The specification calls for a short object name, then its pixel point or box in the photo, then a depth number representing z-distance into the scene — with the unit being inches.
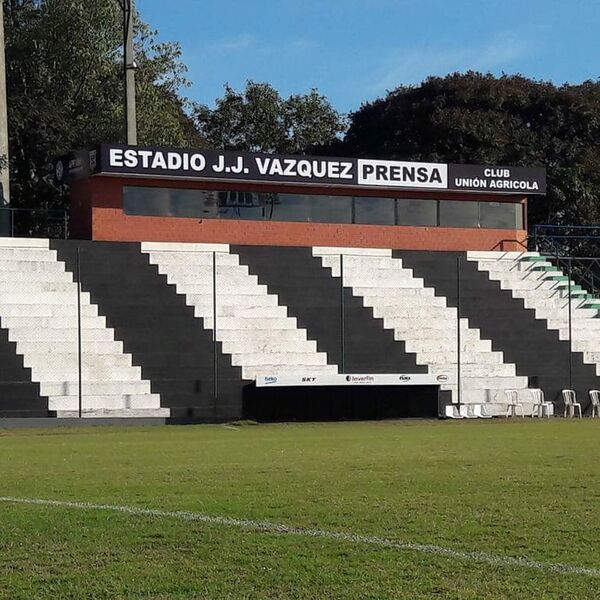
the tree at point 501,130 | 2142.0
